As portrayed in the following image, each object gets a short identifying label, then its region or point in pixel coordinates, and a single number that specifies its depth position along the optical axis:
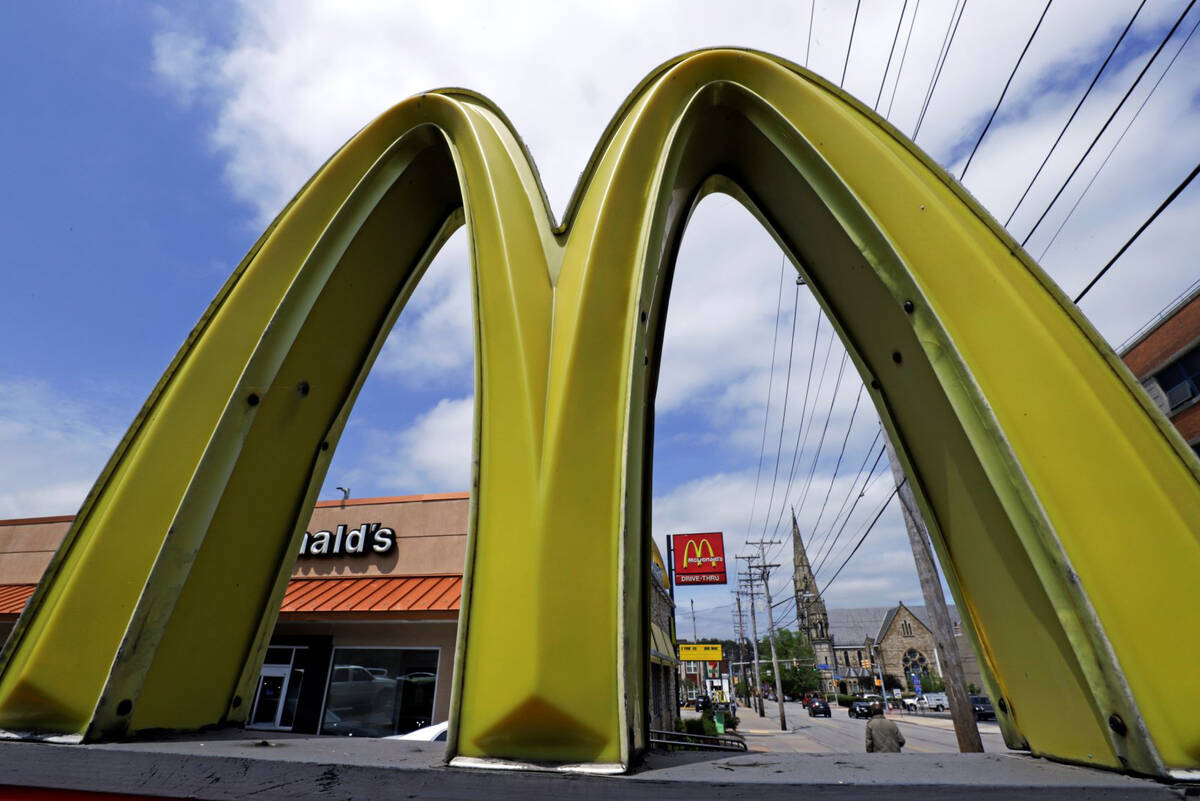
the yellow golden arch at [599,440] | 1.56
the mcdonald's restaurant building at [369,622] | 11.19
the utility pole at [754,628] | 44.34
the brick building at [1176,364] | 18.34
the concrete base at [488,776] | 1.26
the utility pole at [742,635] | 64.59
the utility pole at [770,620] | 31.97
